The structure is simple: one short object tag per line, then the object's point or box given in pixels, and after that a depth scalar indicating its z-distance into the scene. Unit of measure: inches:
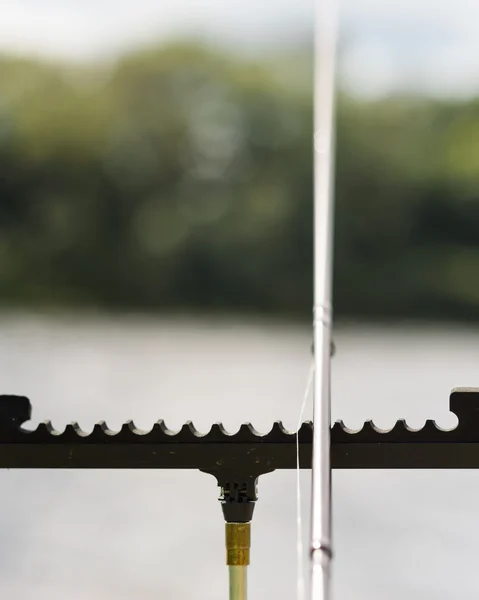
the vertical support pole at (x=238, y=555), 39.4
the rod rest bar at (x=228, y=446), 39.2
